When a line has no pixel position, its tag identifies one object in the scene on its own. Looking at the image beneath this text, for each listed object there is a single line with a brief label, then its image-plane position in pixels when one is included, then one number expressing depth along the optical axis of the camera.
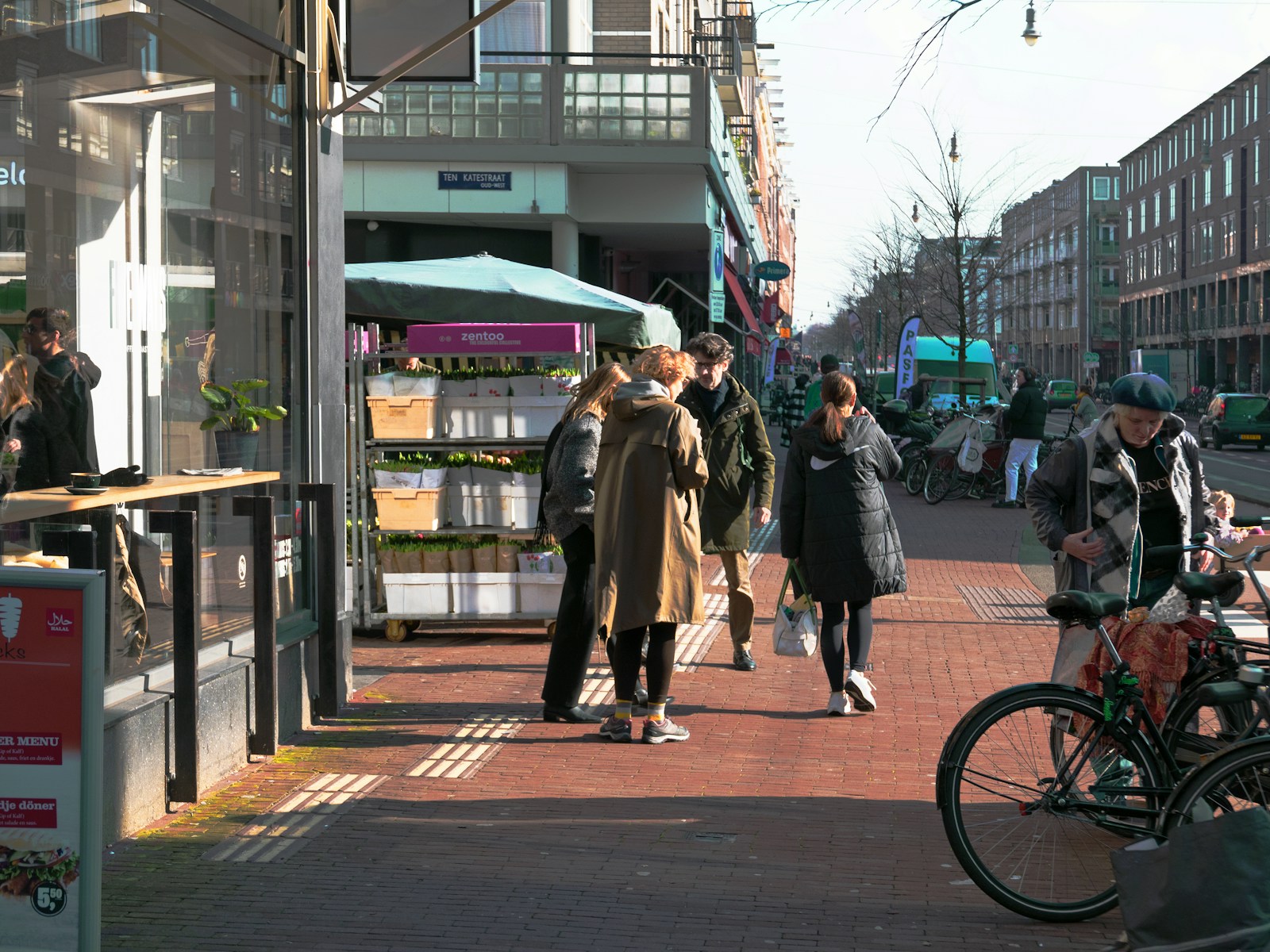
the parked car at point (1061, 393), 71.38
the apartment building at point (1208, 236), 69.88
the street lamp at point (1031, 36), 22.09
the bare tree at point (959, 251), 31.70
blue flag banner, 33.25
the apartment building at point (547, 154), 21.88
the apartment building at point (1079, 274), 104.62
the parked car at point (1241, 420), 38.25
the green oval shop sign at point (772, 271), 40.22
